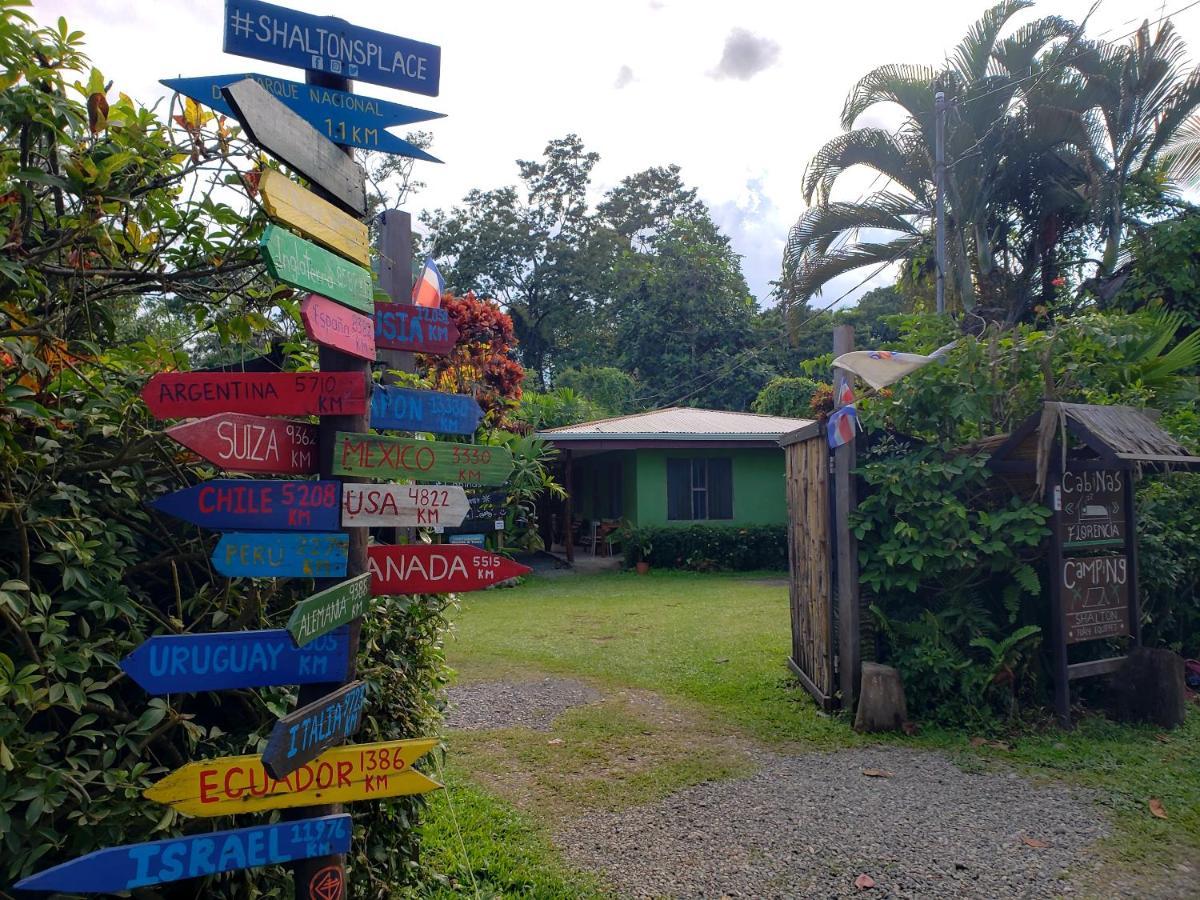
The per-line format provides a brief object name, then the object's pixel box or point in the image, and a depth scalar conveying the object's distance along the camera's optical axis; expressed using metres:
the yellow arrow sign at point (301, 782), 2.22
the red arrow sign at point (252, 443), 2.20
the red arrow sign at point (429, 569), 2.66
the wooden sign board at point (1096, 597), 5.97
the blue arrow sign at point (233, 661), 2.17
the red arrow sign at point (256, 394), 2.36
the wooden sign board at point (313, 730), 2.14
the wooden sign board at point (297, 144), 2.18
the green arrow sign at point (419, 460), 2.51
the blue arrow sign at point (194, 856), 2.04
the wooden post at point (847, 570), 6.06
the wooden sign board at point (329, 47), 2.46
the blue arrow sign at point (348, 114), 2.57
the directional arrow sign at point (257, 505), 2.29
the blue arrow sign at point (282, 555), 2.28
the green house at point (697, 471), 16.80
